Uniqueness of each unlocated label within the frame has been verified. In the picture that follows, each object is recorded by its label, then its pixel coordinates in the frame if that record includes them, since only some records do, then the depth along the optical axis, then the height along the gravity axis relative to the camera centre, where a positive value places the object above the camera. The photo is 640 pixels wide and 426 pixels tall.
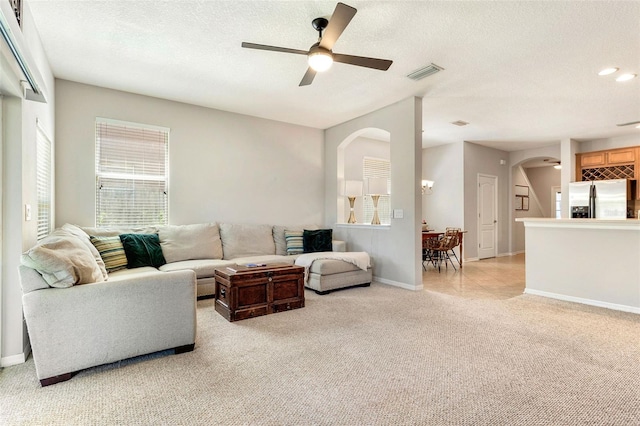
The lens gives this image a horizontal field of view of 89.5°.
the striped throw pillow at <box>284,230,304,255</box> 5.14 -0.46
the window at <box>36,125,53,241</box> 3.01 +0.31
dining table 6.09 -0.41
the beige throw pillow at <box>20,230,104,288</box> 2.01 -0.32
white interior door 7.81 -0.07
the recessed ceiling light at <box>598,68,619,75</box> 3.60 +1.60
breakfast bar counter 3.70 -0.59
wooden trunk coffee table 3.28 -0.82
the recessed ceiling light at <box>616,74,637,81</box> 3.75 +1.60
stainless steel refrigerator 6.37 +0.30
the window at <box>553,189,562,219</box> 9.88 +0.37
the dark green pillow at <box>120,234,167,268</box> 3.87 -0.45
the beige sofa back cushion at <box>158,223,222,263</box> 4.29 -0.39
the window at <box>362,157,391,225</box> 6.76 +0.82
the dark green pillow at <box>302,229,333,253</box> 5.14 -0.44
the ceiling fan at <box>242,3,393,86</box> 2.35 +1.30
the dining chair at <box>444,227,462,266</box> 6.29 -0.39
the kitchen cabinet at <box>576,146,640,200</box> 6.49 +1.02
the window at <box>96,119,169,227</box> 4.28 +0.55
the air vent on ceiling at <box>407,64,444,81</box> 3.56 +1.61
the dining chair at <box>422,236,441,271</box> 6.32 -0.70
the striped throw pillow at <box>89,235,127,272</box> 3.63 -0.44
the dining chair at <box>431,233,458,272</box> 6.21 -0.58
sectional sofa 2.02 -0.65
